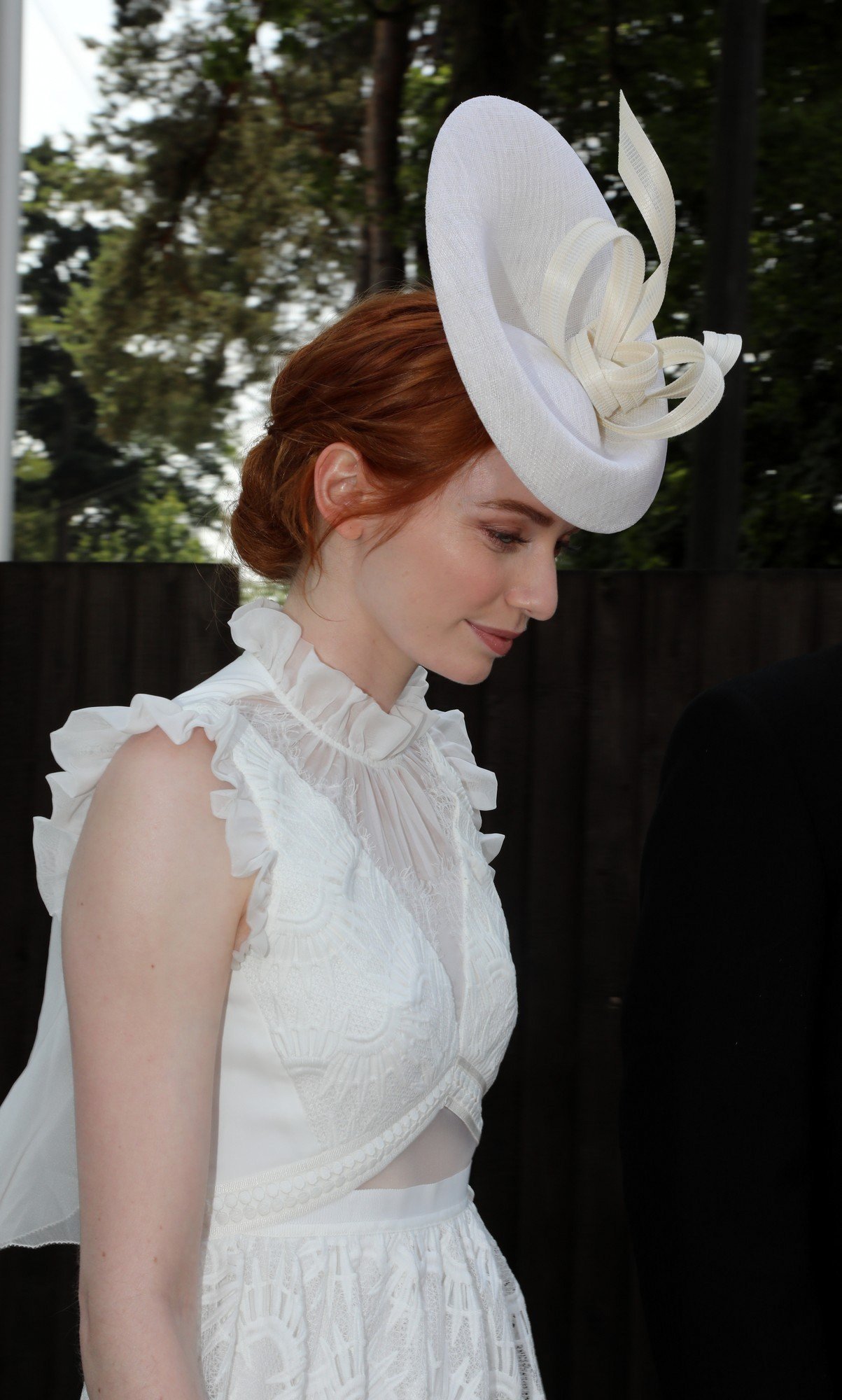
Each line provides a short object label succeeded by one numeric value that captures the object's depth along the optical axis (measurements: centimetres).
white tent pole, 443
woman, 110
